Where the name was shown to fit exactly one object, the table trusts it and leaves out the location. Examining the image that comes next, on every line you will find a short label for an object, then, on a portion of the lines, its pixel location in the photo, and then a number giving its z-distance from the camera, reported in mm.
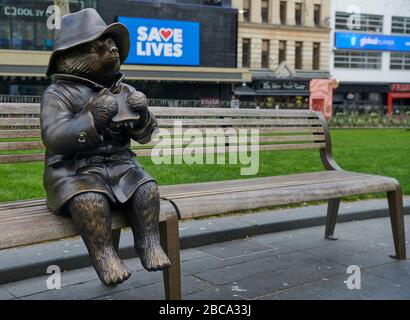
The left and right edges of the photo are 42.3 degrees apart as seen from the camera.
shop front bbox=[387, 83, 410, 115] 41656
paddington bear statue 2449
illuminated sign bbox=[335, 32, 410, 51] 40062
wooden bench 2572
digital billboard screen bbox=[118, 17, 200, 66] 27719
